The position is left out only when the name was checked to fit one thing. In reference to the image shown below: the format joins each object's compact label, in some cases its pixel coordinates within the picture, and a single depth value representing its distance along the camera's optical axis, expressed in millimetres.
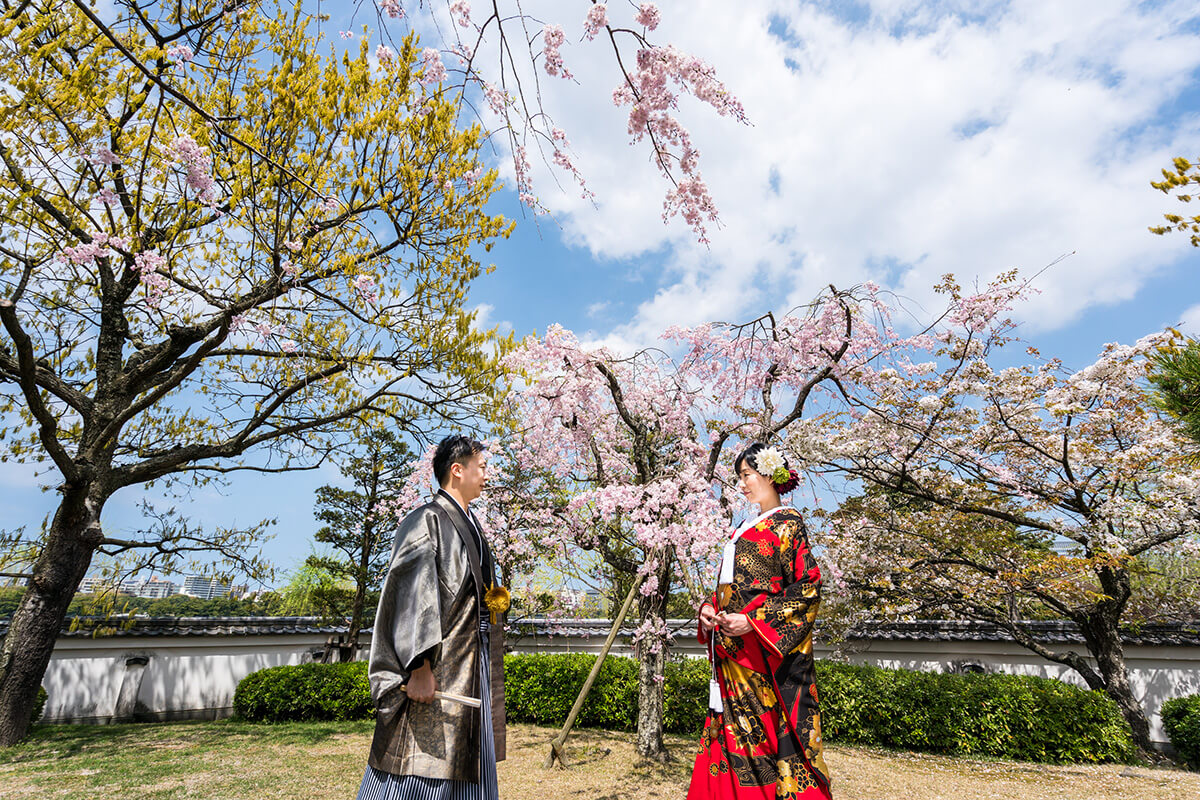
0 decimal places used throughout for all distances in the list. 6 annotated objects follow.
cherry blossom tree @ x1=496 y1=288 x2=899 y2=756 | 6477
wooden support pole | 5660
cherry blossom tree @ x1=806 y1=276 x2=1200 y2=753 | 7926
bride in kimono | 2703
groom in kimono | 2244
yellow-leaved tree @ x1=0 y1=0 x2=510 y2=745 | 6383
